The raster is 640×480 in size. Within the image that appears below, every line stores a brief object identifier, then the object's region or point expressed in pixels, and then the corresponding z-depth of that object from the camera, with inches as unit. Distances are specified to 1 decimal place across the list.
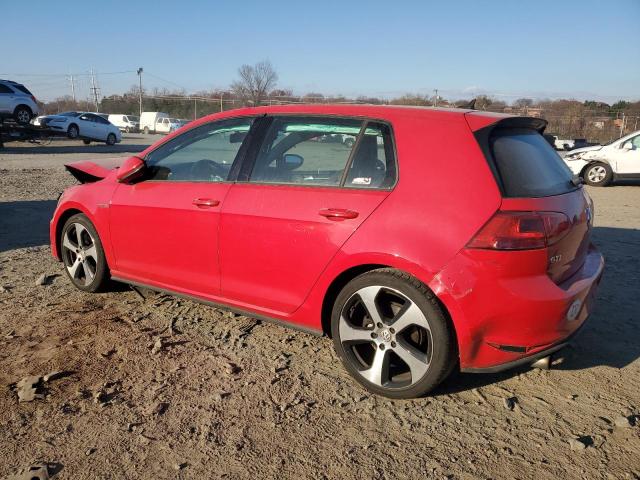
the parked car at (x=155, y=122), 2011.6
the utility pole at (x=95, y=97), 2837.1
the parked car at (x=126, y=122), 2096.5
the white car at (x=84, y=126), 1011.3
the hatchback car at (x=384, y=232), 106.8
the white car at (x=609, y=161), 526.3
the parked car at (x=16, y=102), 845.8
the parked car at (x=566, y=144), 1140.5
